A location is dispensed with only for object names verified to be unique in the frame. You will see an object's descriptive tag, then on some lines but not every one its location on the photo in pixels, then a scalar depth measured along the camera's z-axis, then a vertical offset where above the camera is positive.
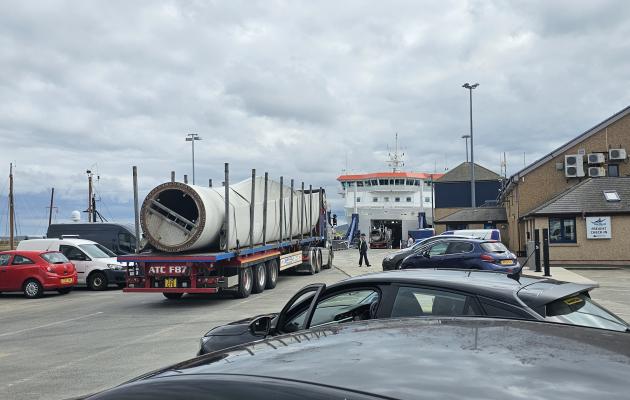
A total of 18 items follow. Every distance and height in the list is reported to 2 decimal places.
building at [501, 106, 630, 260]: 31.34 +3.57
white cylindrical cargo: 13.84 +0.44
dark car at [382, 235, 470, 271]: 20.25 -0.76
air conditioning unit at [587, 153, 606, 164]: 31.23 +3.85
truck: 13.84 -0.12
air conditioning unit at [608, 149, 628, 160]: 31.12 +4.04
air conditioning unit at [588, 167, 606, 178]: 31.14 +3.13
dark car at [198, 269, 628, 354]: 4.41 -0.51
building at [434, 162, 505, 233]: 56.56 +4.30
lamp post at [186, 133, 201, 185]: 43.97 +7.31
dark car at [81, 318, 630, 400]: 1.67 -0.42
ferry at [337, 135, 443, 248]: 59.38 +3.49
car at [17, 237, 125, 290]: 19.48 -0.83
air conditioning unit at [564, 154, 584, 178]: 31.34 +3.51
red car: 17.31 -1.01
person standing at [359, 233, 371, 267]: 27.78 -0.59
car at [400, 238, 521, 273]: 17.27 -0.67
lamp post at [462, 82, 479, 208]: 37.83 +9.56
